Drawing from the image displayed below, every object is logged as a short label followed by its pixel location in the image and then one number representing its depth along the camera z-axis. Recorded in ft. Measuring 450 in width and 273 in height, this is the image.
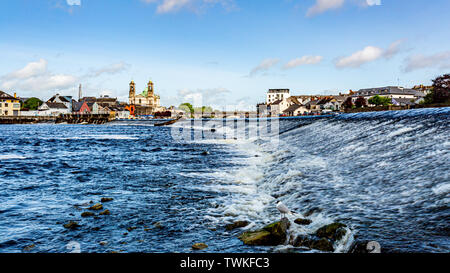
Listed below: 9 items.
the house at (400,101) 381.60
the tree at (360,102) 420.77
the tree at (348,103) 439.22
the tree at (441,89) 217.77
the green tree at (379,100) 392.49
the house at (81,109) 566.77
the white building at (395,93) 432.25
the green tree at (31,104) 529.86
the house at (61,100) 553.23
